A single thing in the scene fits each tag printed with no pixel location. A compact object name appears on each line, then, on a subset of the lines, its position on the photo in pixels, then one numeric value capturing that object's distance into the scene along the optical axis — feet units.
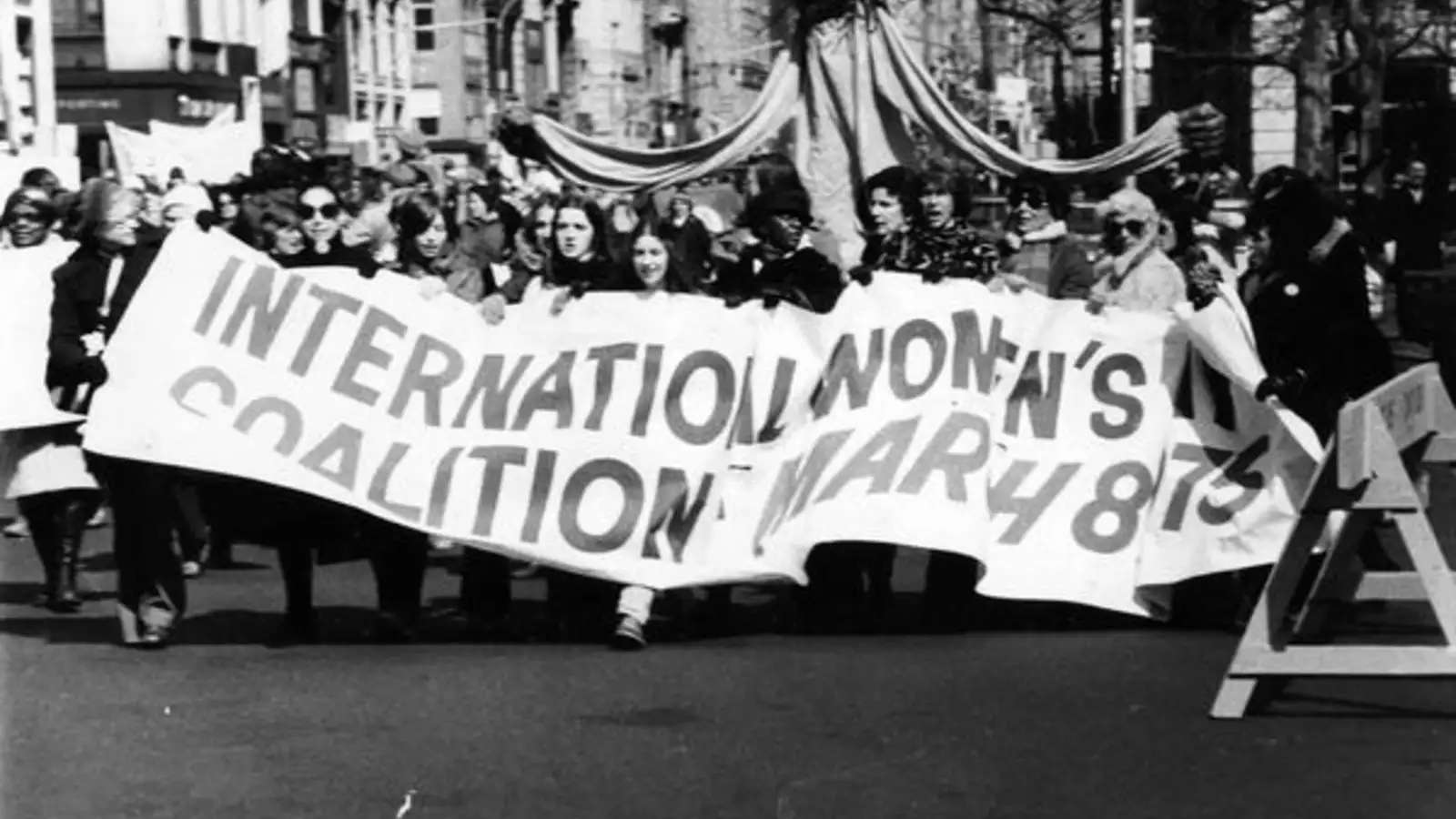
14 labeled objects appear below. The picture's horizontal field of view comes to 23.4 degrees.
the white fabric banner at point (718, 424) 43.21
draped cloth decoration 63.46
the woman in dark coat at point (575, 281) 44.11
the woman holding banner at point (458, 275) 44.91
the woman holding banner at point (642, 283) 42.29
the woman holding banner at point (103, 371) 43.39
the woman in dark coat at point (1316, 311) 44.62
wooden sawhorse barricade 35.24
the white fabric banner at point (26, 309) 50.55
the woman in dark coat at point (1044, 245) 56.59
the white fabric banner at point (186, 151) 109.50
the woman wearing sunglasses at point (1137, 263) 51.13
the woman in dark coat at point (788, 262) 44.73
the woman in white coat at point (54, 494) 48.91
